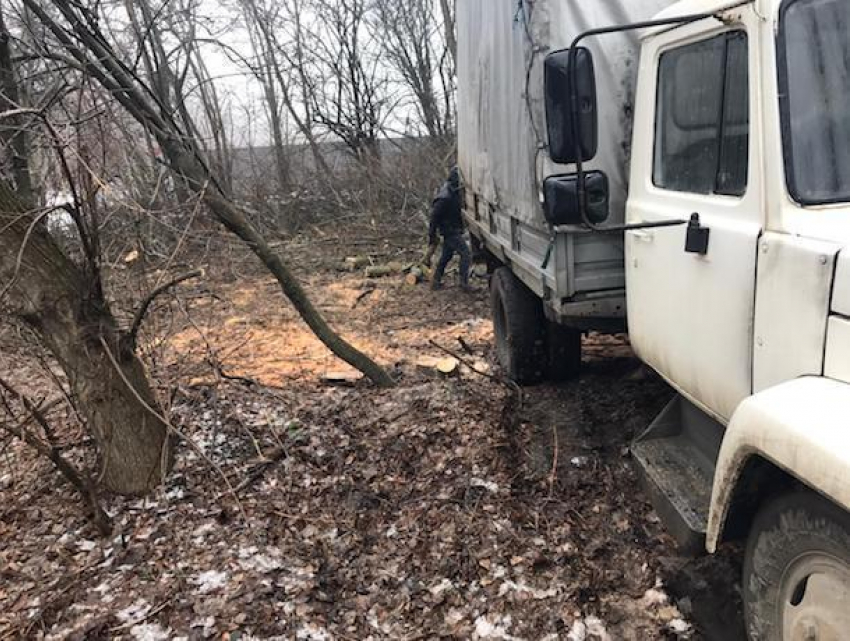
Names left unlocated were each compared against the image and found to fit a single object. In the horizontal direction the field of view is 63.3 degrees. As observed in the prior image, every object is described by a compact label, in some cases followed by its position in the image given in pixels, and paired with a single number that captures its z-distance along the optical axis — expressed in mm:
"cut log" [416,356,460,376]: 5926
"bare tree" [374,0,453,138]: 18328
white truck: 1874
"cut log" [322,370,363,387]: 5738
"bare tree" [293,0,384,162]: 17469
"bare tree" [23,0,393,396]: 4305
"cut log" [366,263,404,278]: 11125
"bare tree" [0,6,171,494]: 3332
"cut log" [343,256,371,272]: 11828
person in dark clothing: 9141
